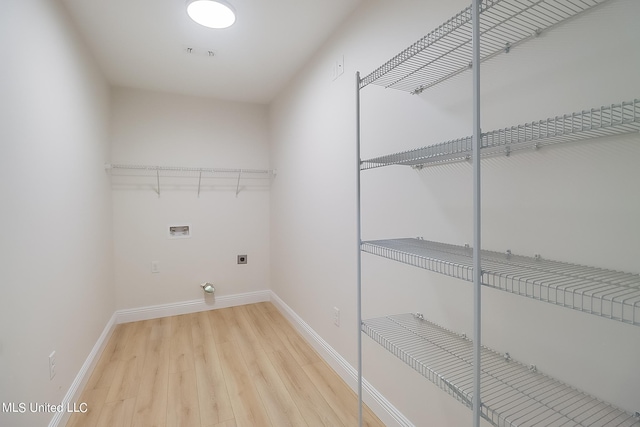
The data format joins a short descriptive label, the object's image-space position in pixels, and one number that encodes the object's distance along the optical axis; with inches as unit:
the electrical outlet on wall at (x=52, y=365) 62.1
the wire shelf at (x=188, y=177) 125.6
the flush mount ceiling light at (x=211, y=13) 71.6
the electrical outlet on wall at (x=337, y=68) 83.1
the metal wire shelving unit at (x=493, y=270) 31.4
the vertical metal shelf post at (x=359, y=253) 56.7
